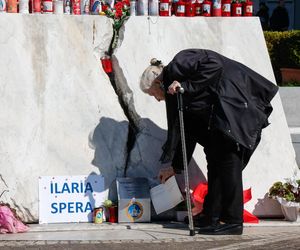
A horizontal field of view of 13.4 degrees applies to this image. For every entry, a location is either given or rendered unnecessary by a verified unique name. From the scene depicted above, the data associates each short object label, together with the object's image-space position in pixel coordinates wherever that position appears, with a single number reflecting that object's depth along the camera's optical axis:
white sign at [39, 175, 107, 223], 10.53
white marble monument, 10.63
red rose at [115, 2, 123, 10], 11.63
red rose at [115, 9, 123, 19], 11.57
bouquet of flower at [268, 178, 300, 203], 10.72
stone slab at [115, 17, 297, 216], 11.10
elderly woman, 9.79
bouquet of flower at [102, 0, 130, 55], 11.46
